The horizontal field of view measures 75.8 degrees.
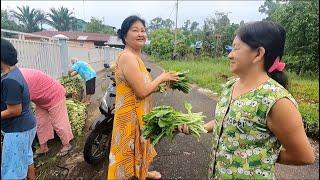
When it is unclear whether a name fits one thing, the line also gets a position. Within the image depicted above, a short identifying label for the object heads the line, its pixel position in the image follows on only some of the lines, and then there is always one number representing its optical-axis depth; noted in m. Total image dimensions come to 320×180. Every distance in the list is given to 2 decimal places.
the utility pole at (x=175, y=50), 21.25
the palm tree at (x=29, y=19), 31.25
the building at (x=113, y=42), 25.97
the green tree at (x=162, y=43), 23.60
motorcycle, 2.58
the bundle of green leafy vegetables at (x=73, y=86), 4.48
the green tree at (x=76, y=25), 38.85
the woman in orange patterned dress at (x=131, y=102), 1.80
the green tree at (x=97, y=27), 39.62
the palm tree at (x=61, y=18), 34.24
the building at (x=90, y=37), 28.63
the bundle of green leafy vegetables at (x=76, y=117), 3.52
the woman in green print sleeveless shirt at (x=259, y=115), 1.04
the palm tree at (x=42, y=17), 33.00
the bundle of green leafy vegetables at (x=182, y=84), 2.05
